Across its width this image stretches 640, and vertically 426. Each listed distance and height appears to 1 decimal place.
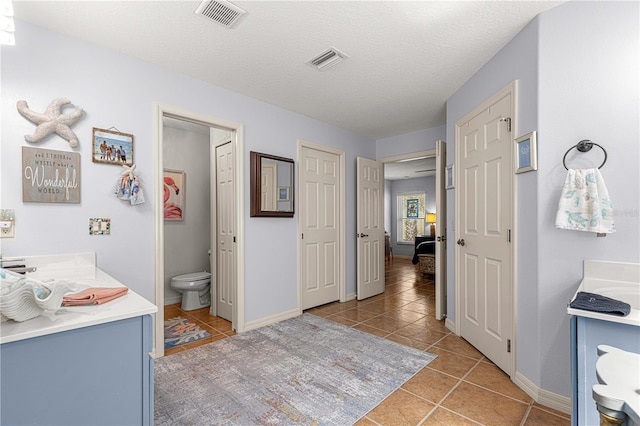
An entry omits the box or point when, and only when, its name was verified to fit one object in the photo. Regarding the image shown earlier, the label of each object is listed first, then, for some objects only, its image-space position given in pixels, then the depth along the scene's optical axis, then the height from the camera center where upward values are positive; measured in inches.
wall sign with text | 79.0 +10.7
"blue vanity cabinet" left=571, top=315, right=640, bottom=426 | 50.2 -23.6
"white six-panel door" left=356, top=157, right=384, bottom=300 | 179.8 -9.0
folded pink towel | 46.7 -13.2
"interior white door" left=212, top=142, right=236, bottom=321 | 139.1 -8.5
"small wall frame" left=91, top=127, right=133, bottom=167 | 90.3 +20.7
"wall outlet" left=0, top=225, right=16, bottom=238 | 75.6 -3.7
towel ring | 68.9 +15.2
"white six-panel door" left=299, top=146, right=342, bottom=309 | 156.8 -7.0
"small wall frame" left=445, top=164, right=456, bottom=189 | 127.3 +15.2
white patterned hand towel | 66.3 +1.6
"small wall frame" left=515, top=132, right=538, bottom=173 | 78.5 +15.7
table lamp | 340.8 -7.3
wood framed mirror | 132.0 +12.9
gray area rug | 74.1 -48.7
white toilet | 155.5 -38.1
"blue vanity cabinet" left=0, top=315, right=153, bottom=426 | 36.1 -21.1
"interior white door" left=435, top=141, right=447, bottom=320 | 140.4 -8.4
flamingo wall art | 170.7 +11.7
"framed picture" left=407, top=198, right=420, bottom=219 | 375.2 +5.9
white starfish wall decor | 78.7 +25.6
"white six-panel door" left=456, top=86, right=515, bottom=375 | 91.7 -5.1
